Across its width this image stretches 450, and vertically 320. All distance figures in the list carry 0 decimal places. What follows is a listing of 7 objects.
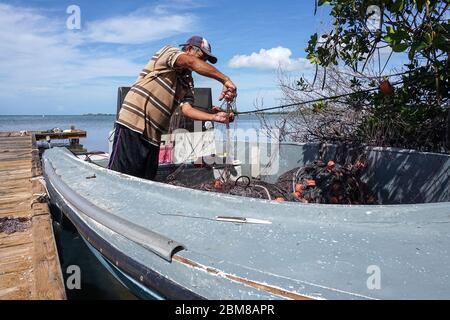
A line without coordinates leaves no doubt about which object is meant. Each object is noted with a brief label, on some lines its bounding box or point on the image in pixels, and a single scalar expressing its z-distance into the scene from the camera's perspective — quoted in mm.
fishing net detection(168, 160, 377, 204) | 2928
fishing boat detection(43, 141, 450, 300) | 1322
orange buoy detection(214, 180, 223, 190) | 3133
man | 2939
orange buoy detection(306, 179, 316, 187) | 3084
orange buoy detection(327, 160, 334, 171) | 3244
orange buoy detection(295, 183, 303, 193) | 3071
